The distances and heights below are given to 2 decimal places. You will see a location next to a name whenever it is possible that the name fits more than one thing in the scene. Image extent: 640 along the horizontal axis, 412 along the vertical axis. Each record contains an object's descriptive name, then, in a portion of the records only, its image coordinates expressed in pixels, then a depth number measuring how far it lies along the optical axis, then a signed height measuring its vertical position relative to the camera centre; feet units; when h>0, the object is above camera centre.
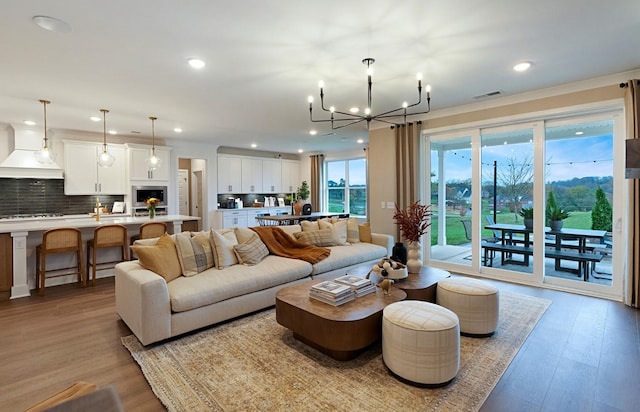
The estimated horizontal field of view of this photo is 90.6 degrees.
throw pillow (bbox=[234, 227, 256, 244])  13.58 -1.31
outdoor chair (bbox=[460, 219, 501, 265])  17.12 -1.88
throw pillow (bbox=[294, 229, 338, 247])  15.90 -1.73
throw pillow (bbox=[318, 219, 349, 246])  16.81 -1.38
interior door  32.04 +1.45
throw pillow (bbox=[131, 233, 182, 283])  10.42 -1.83
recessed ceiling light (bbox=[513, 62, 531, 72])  11.47 +5.01
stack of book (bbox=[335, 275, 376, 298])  9.58 -2.50
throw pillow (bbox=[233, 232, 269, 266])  12.75 -1.96
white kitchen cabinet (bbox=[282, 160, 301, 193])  34.27 +3.09
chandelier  17.94 +5.33
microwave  23.65 +0.81
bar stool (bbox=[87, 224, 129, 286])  15.42 -1.85
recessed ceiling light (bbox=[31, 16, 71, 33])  8.14 +4.79
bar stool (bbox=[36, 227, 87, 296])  14.02 -1.91
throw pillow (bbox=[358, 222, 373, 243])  17.99 -1.70
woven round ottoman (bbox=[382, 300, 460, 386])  7.18 -3.33
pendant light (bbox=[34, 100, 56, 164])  15.70 +2.49
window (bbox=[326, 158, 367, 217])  31.30 +1.73
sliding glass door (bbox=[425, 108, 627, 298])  13.60 +0.07
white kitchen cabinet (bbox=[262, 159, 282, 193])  32.55 +2.94
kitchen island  13.74 -1.67
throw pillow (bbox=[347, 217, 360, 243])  17.57 -1.60
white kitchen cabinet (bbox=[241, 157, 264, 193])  31.01 +2.87
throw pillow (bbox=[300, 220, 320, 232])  16.47 -1.18
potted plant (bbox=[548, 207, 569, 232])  14.85 -0.71
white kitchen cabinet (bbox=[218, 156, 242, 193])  29.37 +2.81
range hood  19.25 +3.03
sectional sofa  9.27 -2.64
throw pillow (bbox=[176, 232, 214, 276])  11.28 -1.82
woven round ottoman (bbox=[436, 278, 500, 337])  9.63 -3.21
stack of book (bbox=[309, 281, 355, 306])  8.95 -2.60
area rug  6.77 -4.22
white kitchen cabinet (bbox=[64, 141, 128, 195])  21.26 +2.34
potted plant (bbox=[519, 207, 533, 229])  15.55 -0.66
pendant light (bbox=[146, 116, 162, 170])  22.59 +3.45
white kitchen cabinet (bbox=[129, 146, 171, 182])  23.45 +2.98
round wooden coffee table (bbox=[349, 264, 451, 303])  10.27 -2.74
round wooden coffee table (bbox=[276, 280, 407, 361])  7.97 -3.11
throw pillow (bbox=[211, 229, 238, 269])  12.16 -1.81
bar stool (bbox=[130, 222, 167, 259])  16.85 -1.36
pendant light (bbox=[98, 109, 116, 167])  17.38 +2.71
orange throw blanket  14.25 -2.04
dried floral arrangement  11.80 -0.80
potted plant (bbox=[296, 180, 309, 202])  33.09 +1.17
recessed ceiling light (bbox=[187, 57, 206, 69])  10.80 +4.94
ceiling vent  14.74 +5.16
